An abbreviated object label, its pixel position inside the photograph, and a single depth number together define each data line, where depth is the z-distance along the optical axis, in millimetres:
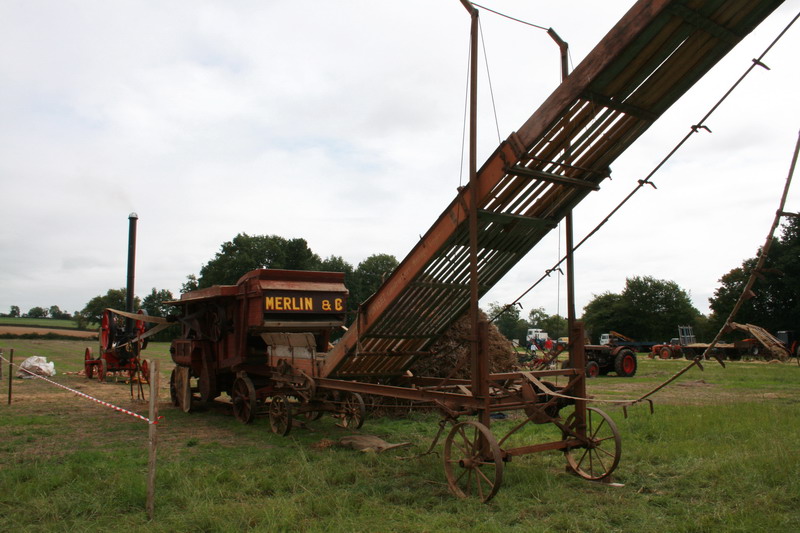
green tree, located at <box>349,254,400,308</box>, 62938
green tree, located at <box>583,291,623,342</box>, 68375
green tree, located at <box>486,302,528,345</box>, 93425
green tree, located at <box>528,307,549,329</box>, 96738
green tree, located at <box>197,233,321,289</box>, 55062
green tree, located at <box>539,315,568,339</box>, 61453
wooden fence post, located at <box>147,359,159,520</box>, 4902
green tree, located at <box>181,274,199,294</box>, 66875
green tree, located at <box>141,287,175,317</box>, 65162
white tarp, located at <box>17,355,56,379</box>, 17875
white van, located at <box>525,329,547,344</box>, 56769
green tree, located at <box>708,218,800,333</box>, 40938
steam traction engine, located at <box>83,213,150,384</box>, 17250
